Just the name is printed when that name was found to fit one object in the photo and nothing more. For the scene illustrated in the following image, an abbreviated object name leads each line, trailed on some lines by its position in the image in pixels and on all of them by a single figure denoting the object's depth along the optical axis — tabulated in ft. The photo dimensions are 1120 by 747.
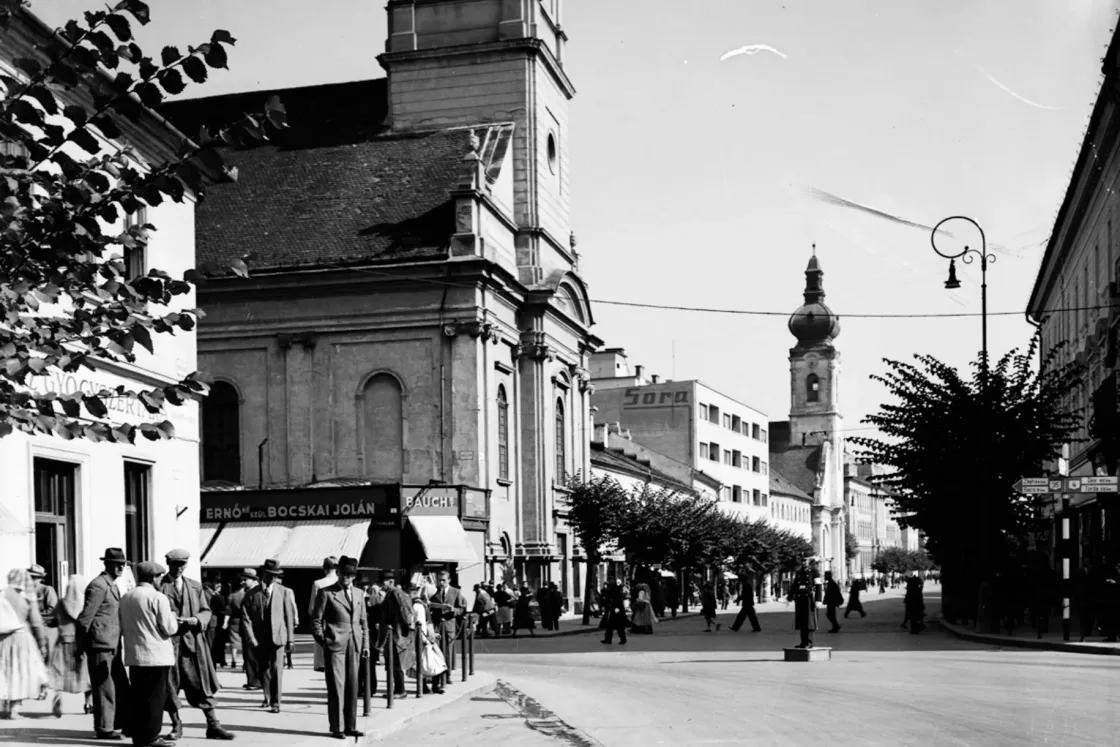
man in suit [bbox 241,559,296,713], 53.47
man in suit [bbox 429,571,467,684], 67.32
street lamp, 122.21
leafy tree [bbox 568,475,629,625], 171.73
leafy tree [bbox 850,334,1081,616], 126.82
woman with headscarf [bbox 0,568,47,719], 44.27
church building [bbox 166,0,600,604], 156.97
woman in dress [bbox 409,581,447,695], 60.18
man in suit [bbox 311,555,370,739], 45.68
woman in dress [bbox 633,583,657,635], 126.11
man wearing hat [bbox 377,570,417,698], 58.03
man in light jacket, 40.42
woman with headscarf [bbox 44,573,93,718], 51.67
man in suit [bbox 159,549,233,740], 44.06
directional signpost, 90.74
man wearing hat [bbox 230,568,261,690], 59.73
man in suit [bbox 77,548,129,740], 43.34
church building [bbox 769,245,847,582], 511.81
